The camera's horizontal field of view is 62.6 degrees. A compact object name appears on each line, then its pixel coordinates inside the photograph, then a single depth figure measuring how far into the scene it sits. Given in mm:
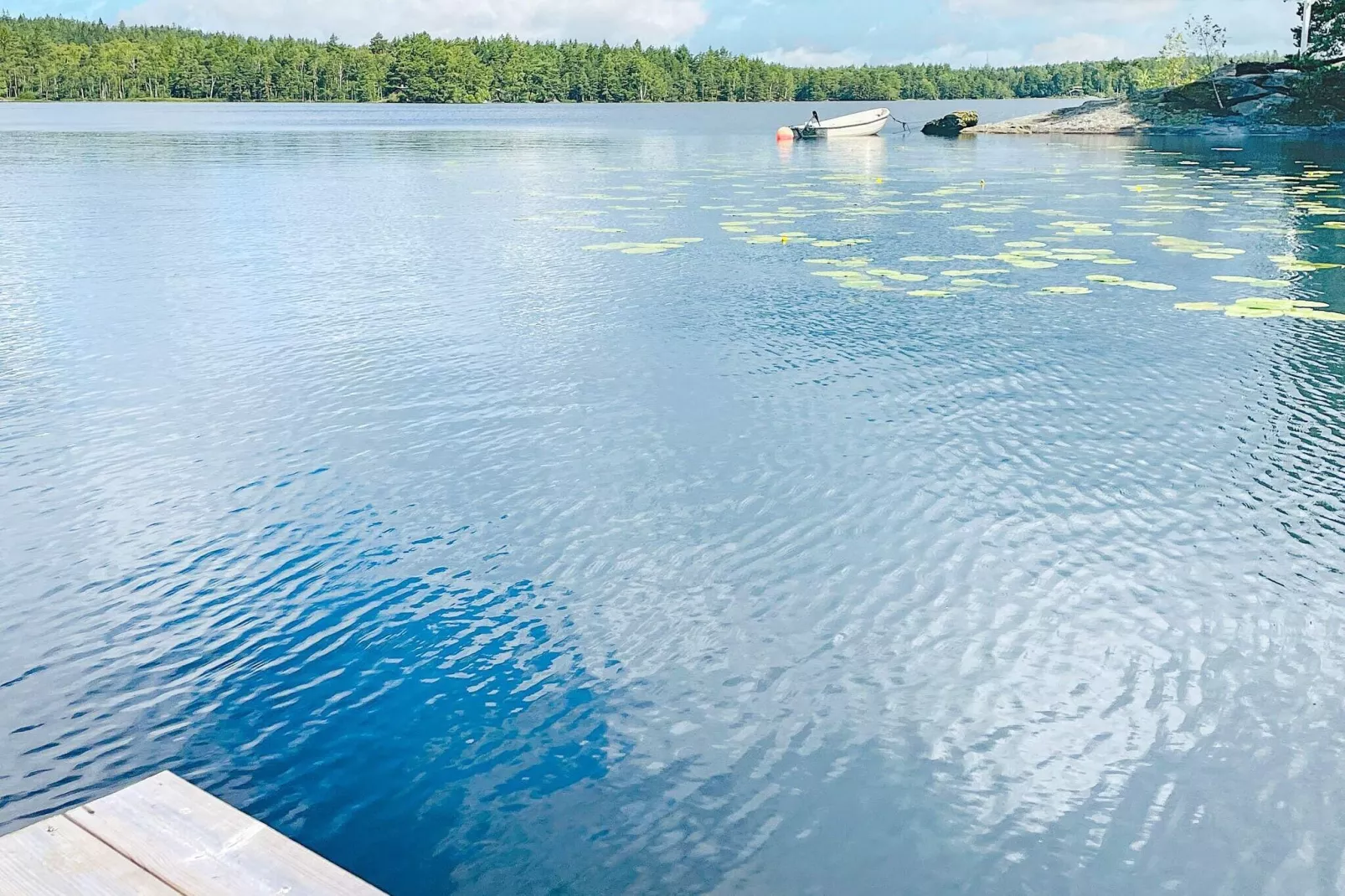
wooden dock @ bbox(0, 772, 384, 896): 2846
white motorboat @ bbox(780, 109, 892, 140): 54656
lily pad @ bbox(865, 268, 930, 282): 14438
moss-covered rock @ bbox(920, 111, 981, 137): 61312
